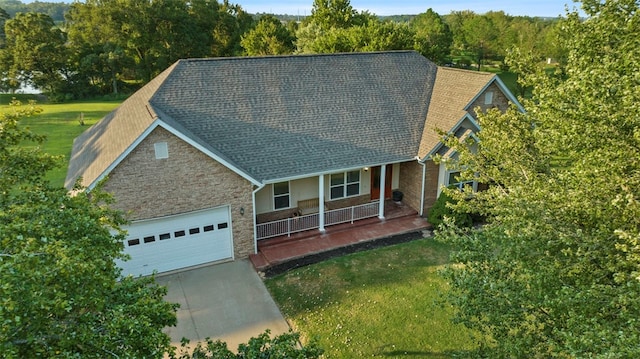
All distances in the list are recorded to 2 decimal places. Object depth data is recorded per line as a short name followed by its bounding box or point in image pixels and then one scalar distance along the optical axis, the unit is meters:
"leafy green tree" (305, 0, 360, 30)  47.12
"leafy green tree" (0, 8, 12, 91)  51.66
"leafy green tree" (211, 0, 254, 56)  67.38
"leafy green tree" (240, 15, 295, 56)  50.94
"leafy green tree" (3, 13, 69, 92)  51.38
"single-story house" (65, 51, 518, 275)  14.01
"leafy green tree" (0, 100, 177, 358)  4.39
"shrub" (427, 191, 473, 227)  17.72
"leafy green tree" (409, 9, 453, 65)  39.19
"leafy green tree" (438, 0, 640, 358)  5.66
